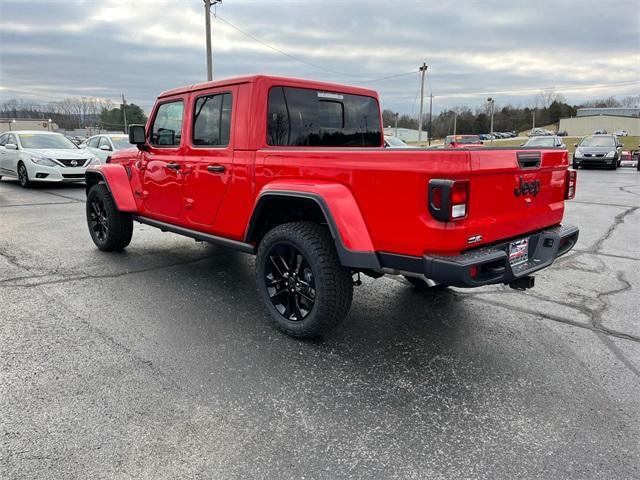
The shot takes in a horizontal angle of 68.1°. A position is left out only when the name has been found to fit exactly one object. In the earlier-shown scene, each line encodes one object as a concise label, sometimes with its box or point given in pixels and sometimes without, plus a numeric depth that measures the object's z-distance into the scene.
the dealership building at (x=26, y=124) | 68.50
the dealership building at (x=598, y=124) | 92.88
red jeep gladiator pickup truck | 2.76
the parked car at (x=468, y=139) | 23.32
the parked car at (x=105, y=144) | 14.68
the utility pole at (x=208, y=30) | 20.44
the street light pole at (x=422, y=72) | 51.33
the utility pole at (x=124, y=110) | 59.94
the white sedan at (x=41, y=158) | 12.47
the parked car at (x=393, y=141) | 15.40
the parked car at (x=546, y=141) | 21.14
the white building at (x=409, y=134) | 102.89
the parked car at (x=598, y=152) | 21.48
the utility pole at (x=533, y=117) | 96.82
